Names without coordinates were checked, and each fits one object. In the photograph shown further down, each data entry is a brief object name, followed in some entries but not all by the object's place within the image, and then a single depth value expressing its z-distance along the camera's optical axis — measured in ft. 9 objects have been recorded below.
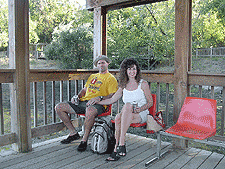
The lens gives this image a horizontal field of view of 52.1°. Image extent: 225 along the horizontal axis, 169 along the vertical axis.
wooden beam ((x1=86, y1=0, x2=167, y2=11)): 11.08
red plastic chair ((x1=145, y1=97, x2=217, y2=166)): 7.64
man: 9.29
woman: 8.14
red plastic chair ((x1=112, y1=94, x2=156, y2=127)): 8.97
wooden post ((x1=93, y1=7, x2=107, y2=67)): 12.40
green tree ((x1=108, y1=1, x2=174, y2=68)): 34.47
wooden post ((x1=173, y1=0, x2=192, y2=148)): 9.39
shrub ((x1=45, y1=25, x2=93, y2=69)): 37.58
